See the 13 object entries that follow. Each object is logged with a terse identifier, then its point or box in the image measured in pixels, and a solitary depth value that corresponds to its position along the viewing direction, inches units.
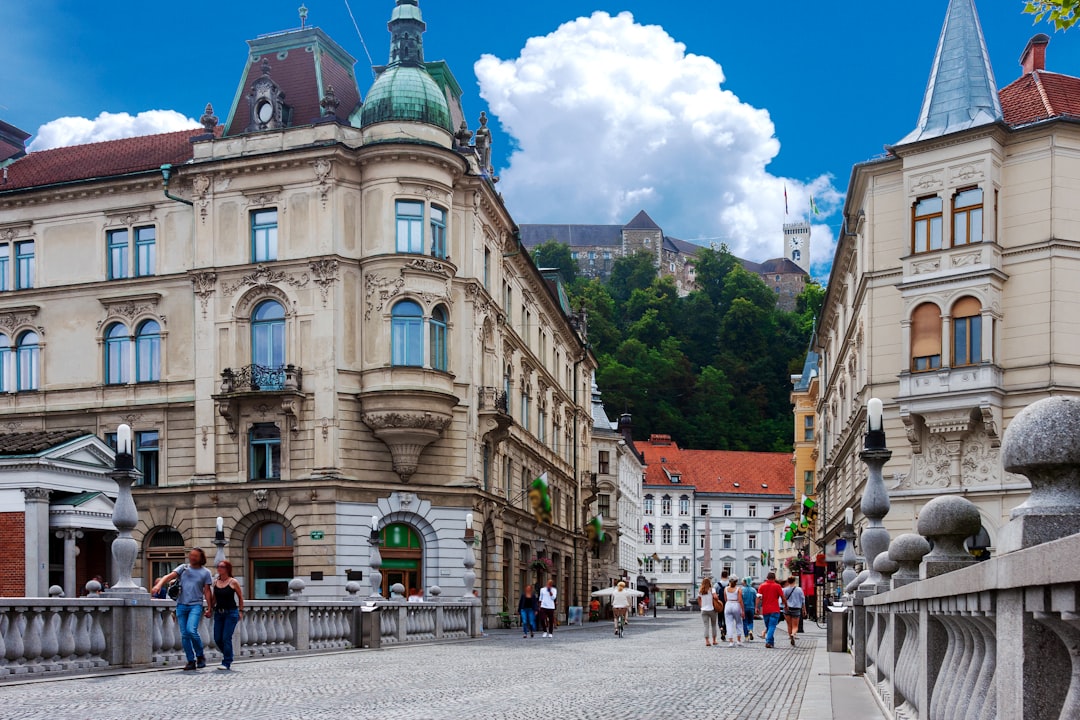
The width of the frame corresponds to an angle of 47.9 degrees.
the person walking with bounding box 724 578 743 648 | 1089.4
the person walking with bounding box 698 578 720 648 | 1071.6
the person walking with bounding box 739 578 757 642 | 1238.4
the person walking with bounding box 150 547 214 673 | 618.8
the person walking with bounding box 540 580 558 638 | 1288.1
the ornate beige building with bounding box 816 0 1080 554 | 1263.5
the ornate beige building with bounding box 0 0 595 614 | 1455.5
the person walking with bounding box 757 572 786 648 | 1047.0
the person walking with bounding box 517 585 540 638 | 1278.3
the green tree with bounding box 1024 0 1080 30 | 446.0
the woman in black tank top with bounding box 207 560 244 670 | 642.2
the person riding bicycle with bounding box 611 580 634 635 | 1238.3
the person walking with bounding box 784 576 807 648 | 1147.9
